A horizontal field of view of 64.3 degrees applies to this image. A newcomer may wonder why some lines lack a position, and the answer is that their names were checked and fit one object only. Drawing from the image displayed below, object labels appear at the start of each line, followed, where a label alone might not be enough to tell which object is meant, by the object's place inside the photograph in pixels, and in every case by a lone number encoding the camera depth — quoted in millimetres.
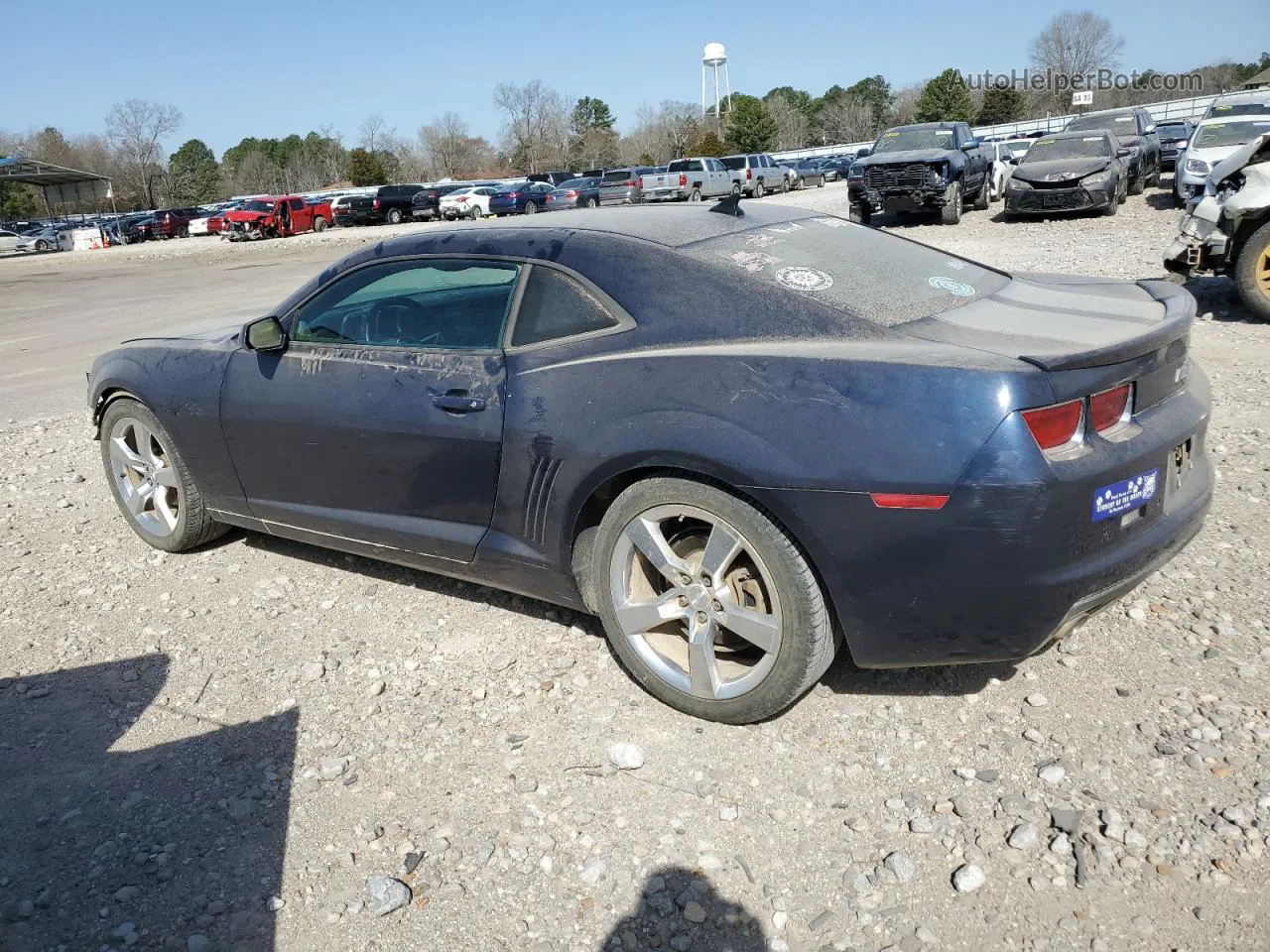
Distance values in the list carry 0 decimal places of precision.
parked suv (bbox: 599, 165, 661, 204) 33688
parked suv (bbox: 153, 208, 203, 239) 46531
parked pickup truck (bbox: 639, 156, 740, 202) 35219
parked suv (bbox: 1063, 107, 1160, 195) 21250
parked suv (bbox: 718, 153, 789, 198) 39812
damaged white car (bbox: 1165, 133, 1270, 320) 8047
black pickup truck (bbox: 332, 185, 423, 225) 42562
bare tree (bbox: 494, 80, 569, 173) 97625
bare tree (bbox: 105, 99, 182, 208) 85688
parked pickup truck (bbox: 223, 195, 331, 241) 37188
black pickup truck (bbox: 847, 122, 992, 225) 19000
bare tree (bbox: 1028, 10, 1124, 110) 90500
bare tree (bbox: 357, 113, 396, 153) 100188
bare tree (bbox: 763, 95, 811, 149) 100438
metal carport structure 50097
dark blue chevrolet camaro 2631
